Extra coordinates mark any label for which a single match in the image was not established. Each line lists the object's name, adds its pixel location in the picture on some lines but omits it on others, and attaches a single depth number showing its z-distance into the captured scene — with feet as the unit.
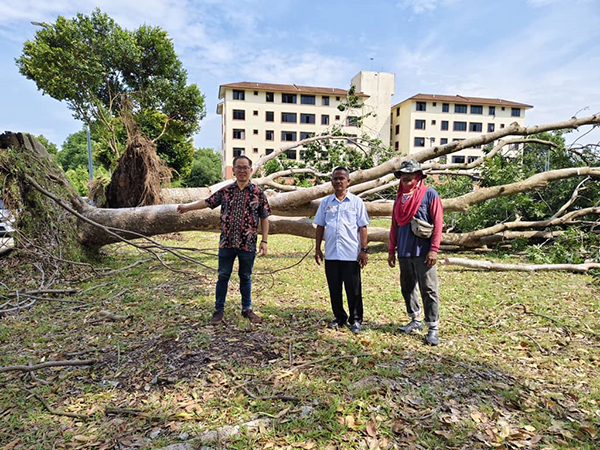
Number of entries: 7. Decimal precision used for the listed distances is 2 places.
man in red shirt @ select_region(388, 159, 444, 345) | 11.24
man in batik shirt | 12.12
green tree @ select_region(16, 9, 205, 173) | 67.56
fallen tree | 18.54
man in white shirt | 11.76
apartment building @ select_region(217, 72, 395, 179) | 129.70
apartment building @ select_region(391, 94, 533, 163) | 138.41
